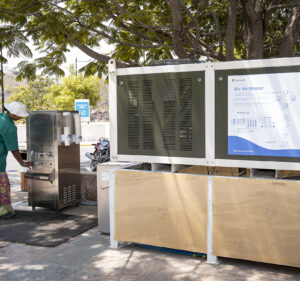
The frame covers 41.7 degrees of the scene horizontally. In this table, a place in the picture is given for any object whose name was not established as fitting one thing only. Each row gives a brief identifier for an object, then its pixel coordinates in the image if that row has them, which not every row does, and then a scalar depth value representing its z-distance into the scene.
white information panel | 4.08
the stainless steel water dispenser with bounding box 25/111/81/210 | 6.92
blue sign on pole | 25.95
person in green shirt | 6.55
